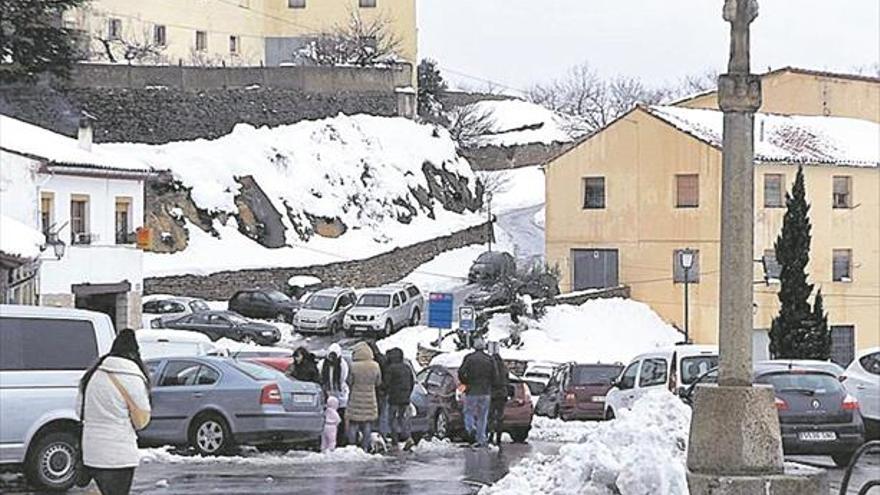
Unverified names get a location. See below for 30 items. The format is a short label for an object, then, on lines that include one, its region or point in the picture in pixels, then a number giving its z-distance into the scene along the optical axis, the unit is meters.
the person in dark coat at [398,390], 25.03
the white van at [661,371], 26.88
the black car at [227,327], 52.06
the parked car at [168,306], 54.66
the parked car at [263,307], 58.91
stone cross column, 12.98
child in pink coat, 23.86
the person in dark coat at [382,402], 25.33
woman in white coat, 12.91
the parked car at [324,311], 56.18
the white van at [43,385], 17.34
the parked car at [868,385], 25.98
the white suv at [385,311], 56.47
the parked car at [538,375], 43.73
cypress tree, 41.84
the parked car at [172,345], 29.77
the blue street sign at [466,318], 49.97
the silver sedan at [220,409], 22.97
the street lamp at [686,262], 48.00
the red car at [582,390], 36.12
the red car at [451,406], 28.81
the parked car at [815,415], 22.02
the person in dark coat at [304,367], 25.91
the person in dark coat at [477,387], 25.62
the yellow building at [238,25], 81.75
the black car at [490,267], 63.95
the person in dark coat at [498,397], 26.11
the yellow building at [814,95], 68.75
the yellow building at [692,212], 58.06
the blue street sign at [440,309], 51.34
